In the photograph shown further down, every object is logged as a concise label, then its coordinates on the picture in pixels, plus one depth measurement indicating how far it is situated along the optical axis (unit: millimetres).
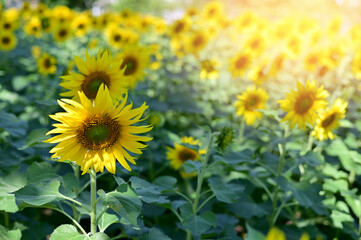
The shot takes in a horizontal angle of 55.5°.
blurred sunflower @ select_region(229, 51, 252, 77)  3853
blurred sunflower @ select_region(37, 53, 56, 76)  3779
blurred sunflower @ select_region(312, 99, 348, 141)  2164
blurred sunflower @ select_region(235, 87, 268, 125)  2812
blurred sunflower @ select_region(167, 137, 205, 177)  2297
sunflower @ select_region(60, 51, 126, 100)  1547
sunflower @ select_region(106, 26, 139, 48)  4334
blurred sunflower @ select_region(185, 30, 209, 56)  4336
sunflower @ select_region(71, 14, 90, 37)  5168
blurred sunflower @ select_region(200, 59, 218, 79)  3887
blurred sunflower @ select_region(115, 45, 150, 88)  2877
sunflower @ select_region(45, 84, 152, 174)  1269
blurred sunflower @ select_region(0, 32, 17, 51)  4598
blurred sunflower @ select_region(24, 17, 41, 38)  5008
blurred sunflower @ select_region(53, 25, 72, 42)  4746
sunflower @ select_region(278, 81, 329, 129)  2037
